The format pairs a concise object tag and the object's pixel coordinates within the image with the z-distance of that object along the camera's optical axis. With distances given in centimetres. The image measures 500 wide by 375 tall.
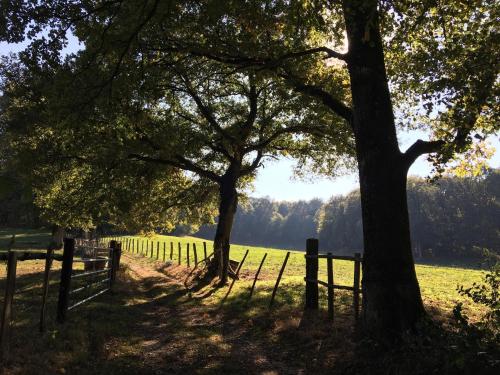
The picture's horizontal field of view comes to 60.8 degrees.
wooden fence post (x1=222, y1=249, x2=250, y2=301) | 1574
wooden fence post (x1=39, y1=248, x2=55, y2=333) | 880
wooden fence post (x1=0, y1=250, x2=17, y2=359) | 690
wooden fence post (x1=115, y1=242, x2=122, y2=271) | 1885
